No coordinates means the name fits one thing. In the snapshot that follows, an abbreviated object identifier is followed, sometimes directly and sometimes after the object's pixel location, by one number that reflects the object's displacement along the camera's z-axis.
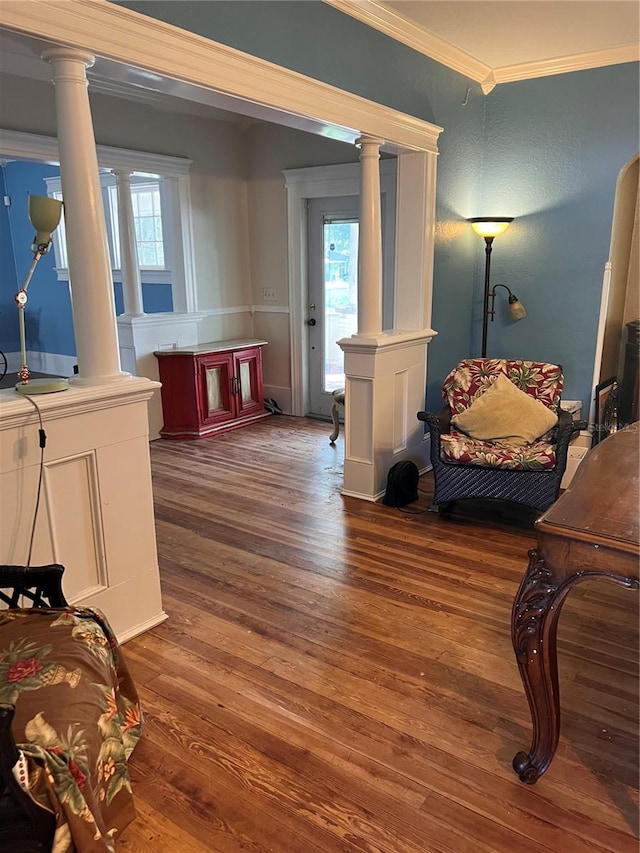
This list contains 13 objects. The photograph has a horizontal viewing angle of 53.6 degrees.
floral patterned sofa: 1.33
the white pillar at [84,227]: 2.14
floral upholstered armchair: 3.45
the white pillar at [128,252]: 5.04
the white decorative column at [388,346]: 3.83
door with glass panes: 5.64
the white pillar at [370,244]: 3.70
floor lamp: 4.37
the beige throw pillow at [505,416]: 3.58
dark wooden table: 1.57
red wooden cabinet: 5.38
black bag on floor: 3.91
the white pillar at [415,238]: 4.14
